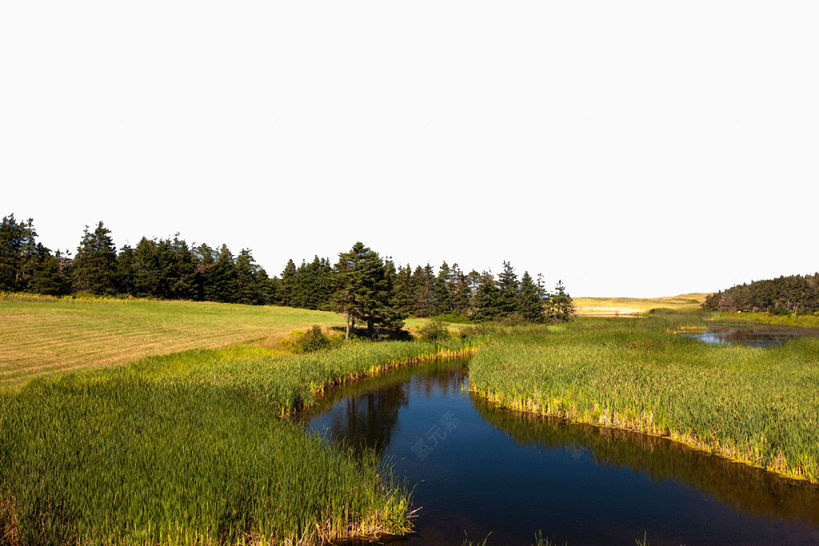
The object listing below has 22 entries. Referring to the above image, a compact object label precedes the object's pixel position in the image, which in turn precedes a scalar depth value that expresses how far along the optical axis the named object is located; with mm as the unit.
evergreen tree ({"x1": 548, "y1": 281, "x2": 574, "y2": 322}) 79500
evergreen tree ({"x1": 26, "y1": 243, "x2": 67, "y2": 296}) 74625
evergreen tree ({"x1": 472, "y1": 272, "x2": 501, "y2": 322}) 75750
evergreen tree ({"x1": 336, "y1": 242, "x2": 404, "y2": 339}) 43094
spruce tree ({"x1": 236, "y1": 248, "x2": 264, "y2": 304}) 97875
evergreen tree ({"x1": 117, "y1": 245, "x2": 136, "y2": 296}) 85438
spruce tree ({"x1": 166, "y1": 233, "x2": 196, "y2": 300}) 86875
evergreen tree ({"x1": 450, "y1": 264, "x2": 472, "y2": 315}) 100125
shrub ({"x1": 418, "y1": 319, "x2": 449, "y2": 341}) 50147
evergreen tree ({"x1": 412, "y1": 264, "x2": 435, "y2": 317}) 98438
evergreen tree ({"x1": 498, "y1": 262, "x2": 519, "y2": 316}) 75750
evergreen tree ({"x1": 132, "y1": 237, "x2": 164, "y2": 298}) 84625
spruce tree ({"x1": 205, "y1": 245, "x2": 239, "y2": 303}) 93250
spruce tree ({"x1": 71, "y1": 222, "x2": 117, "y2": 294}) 81062
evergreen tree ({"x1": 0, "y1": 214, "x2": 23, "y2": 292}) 73688
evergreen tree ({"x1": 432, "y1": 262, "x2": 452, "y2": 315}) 98794
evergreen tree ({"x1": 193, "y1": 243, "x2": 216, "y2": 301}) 92312
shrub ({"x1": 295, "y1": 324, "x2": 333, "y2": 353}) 36178
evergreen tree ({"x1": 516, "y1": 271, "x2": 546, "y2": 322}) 78438
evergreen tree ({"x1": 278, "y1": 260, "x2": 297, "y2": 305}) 105881
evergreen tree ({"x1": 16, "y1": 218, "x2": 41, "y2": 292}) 77312
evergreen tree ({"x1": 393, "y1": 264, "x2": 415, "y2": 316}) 94031
